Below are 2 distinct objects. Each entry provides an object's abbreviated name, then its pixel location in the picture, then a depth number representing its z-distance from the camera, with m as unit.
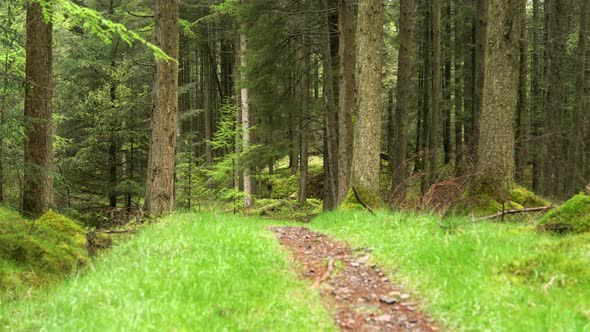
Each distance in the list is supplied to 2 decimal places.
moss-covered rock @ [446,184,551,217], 8.20
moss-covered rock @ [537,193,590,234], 5.40
